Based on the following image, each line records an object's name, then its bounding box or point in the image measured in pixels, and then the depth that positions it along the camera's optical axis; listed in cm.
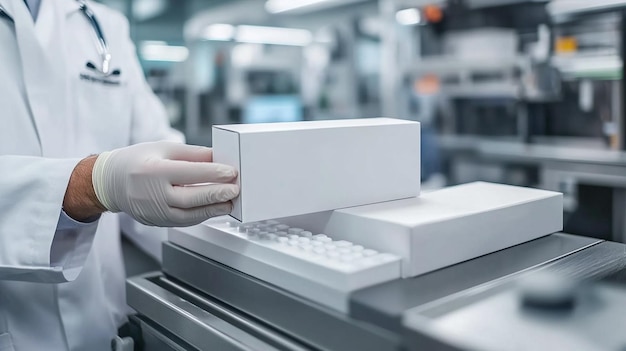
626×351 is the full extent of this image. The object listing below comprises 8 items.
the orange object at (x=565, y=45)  274
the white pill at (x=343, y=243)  63
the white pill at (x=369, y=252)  60
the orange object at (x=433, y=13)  327
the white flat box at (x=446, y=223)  60
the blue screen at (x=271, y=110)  549
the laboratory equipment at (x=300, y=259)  55
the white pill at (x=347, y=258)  58
